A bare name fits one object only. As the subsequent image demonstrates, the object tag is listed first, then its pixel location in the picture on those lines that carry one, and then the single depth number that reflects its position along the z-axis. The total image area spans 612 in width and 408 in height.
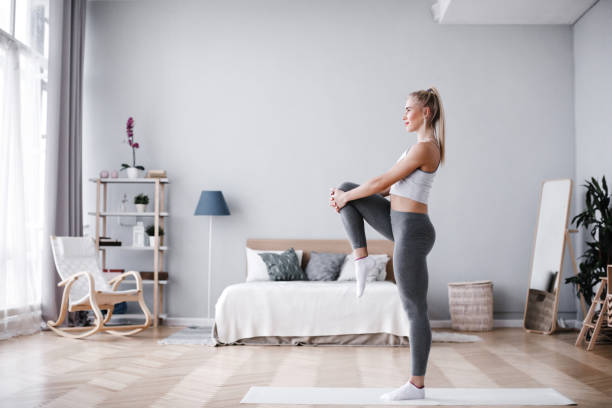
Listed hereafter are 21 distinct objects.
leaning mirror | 5.13
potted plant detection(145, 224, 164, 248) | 5.60
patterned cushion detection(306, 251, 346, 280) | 5.25
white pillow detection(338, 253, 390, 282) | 5.18
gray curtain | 5.18
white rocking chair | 4.64
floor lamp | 5.38
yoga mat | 2.65
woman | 2.62
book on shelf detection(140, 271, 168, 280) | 5.61
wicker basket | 5.27
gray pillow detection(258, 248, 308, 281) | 5.16
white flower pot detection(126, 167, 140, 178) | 5.62
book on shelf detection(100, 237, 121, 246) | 5.52
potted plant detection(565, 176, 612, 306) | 4.59
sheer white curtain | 4.74
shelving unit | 5.47
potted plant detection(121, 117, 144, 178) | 5.62
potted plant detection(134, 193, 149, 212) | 5.64
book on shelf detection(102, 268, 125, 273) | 5.59
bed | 4.49
